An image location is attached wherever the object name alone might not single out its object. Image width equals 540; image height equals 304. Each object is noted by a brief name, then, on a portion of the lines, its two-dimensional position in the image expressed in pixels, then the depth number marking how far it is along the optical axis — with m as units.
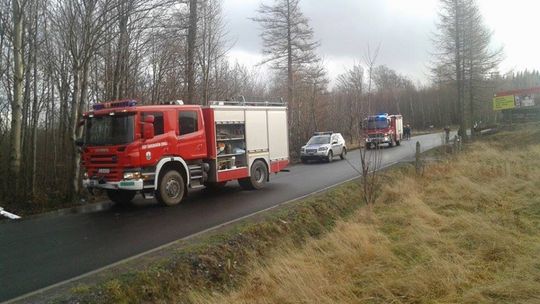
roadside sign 44.26
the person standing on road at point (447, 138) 25.95
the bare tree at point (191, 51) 20.69
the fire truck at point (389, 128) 35.44
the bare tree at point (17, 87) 12.43
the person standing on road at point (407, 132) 48.69
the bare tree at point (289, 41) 35.06
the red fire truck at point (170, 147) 11.34
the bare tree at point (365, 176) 10.07
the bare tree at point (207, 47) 24.08
